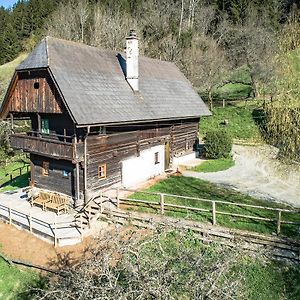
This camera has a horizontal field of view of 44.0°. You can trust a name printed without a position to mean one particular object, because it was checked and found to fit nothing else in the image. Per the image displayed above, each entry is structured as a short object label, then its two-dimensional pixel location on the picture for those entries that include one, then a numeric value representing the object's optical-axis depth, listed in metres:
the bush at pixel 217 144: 29.47
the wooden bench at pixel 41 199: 20.50
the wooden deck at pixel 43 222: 17.06
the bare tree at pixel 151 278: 7.55
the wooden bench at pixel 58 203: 19.66
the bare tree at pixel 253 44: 40.72
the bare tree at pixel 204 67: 44.12
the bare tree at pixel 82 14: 54.22
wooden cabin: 19.25
